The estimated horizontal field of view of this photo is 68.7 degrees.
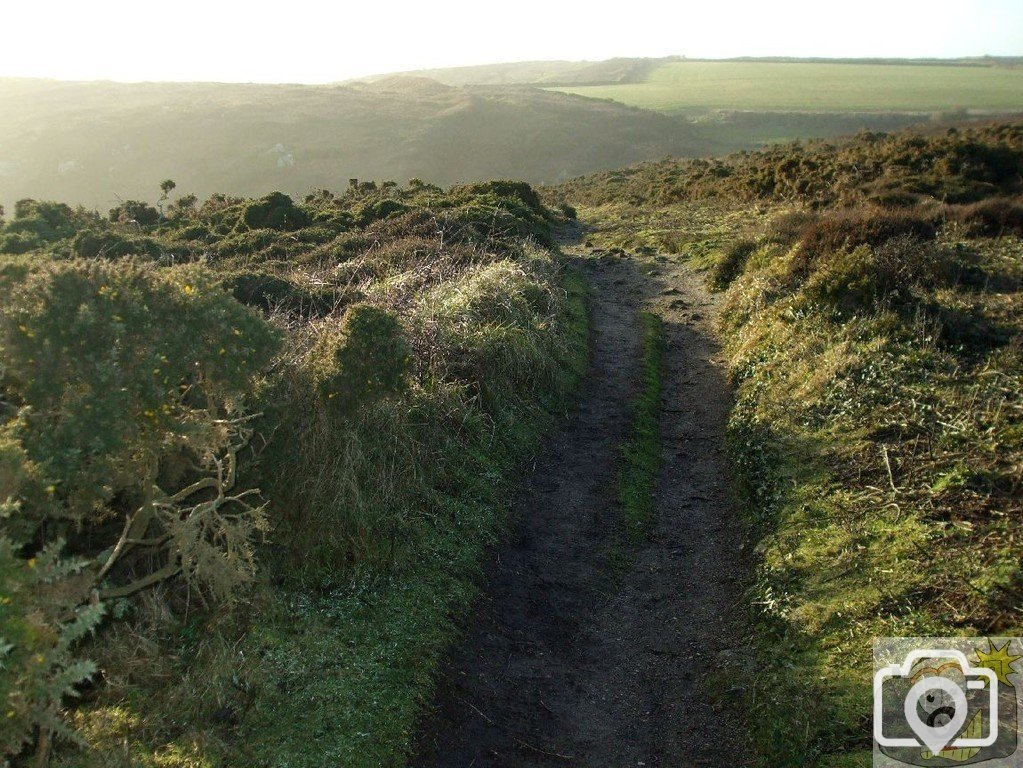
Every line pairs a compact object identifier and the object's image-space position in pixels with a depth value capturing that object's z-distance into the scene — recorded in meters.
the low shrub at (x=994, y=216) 18.48
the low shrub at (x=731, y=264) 18.31
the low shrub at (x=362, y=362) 7.14
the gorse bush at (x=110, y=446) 4.09
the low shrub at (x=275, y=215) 22.78
